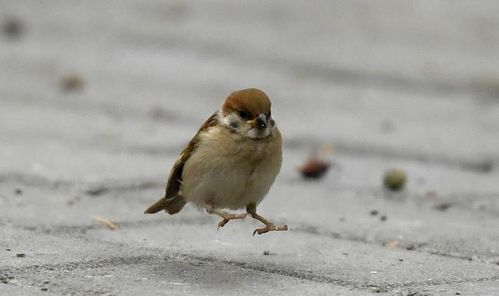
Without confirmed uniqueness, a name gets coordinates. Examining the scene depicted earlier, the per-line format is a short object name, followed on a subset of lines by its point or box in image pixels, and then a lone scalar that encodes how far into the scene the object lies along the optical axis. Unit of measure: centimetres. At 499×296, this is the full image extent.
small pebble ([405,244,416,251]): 842
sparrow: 779
